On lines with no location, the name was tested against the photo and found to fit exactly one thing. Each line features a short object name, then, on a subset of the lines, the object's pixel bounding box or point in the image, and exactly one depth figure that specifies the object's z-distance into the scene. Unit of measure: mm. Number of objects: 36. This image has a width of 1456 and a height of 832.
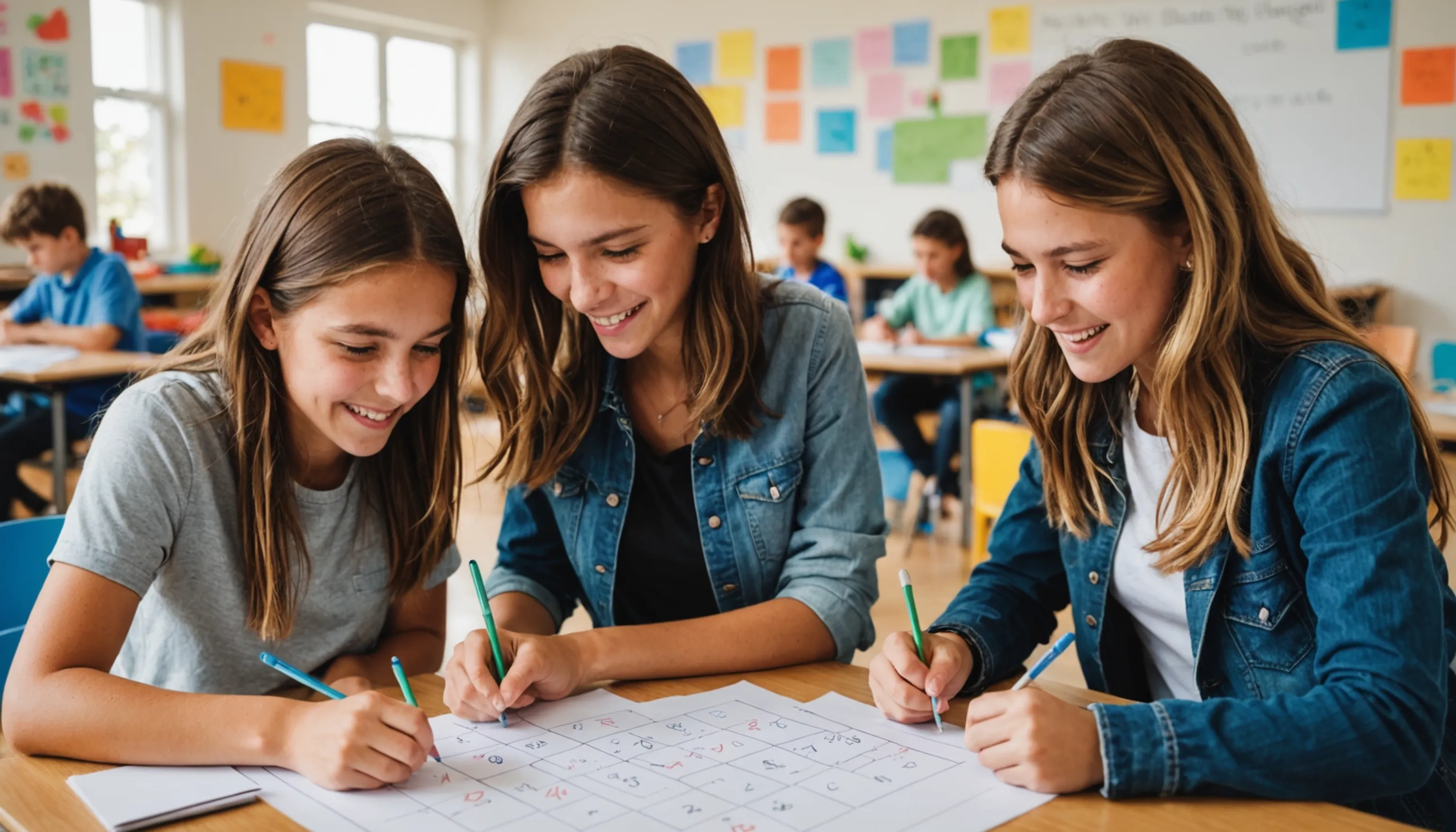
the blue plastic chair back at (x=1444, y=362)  4762
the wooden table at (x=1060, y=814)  847
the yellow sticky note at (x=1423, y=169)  5246
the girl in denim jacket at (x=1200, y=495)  914
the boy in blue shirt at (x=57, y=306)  3945
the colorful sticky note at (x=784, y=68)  7141
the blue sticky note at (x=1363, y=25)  5312
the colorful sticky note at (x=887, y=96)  6758
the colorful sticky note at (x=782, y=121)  7199
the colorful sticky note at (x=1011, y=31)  6301
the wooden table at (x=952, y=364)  4180
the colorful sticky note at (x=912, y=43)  6648
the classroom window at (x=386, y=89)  7328
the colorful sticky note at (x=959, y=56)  6469
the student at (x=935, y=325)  4719
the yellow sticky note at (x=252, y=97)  6723
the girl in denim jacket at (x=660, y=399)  1249
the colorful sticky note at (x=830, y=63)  6977
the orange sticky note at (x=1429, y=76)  5195
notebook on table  845
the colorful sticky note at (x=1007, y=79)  6277
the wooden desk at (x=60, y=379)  3504
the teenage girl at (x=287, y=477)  1067
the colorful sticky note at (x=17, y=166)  5723
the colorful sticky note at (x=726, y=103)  7414
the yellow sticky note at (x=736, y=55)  7301
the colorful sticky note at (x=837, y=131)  6969
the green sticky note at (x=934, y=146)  6500
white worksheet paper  854
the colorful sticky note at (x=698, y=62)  7457
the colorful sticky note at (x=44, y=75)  5777
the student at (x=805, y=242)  5180
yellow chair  3139
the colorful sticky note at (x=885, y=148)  6797
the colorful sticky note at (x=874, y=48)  6801
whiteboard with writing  5395
